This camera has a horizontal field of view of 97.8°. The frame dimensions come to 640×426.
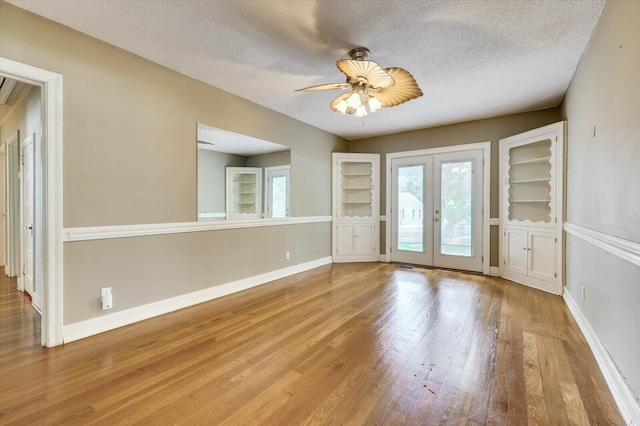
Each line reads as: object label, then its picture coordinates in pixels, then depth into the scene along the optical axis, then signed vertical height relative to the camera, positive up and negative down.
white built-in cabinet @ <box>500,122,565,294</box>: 3.69 +0.06
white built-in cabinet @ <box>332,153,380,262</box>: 5.75 +0.07
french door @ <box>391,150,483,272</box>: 4.89 +0.01
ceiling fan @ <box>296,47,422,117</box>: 2.27 +1.13
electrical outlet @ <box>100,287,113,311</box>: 2.54 -0.82
